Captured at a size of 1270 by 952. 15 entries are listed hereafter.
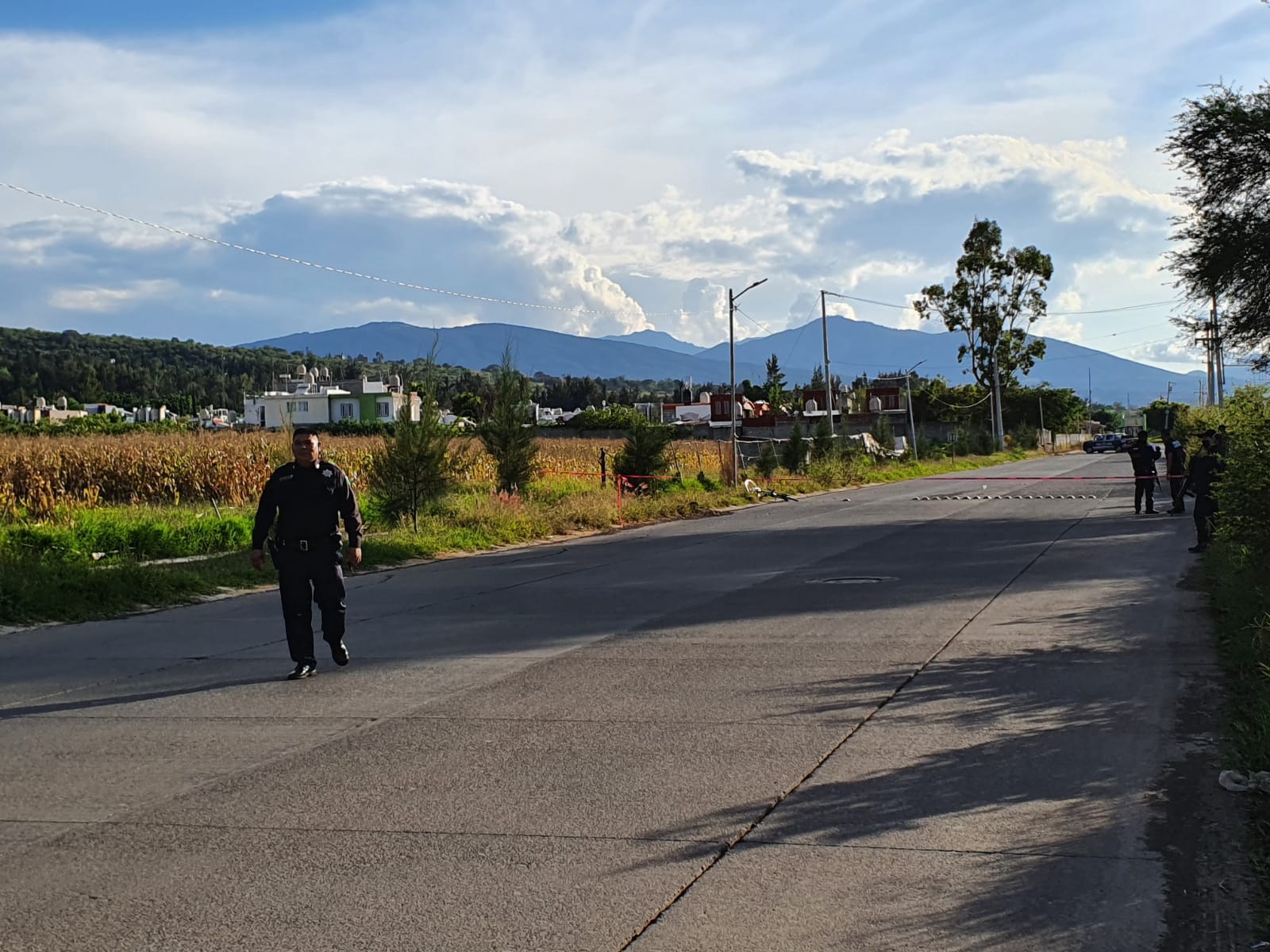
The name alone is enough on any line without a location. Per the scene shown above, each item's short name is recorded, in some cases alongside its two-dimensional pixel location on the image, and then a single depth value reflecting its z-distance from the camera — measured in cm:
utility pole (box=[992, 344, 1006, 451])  8706
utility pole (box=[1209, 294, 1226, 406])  5688
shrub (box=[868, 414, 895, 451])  6938
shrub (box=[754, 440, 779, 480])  4664
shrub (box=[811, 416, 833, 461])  5338
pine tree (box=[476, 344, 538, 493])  2961
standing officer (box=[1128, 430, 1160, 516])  2823
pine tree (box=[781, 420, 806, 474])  5078
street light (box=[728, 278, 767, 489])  4057
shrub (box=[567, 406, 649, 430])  8501
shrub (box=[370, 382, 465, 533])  2480
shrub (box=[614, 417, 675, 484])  3638
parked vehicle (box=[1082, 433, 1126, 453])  10512
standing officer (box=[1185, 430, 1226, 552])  1912
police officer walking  1005
